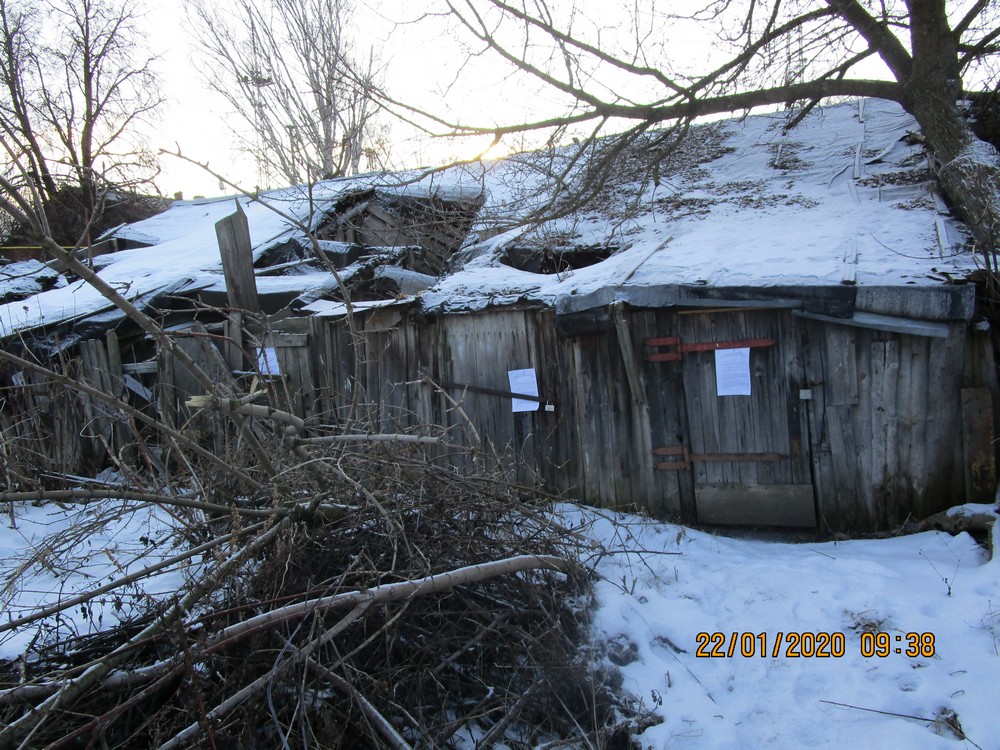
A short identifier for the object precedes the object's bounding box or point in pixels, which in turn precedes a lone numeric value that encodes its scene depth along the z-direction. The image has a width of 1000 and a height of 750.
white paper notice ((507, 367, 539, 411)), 6.14
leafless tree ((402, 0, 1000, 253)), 6.23
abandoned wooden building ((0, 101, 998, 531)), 4.72
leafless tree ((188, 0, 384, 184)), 19.42
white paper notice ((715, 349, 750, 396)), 5.22
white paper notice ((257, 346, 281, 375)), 7.54
